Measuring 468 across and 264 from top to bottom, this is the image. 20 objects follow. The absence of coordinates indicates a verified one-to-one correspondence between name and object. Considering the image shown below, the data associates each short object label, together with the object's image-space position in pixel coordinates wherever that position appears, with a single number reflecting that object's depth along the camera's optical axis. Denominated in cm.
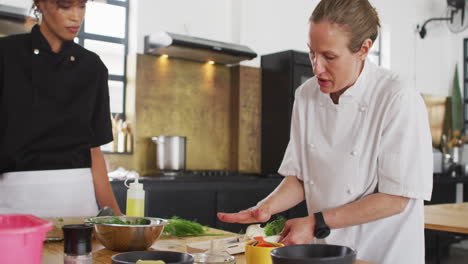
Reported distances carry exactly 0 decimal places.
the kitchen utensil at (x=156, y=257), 98
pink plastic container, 90
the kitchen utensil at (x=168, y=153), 498
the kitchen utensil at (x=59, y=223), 169
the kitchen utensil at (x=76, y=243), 120
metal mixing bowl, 146
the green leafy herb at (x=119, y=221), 153
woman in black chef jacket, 195
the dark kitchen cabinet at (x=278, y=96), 562
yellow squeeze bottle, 176
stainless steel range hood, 480
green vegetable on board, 185
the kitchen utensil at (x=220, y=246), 149
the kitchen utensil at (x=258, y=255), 119
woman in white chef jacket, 163
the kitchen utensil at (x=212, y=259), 127
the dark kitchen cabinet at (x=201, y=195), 440
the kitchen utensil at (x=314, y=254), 91
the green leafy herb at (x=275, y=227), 175
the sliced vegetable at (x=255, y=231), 181
